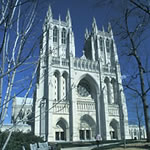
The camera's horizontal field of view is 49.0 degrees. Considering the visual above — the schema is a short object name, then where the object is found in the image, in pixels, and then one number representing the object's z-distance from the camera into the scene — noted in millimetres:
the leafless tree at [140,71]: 11625
